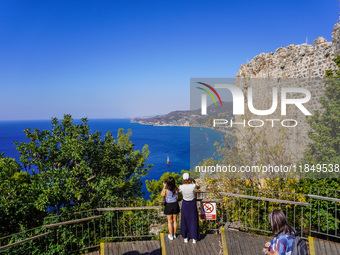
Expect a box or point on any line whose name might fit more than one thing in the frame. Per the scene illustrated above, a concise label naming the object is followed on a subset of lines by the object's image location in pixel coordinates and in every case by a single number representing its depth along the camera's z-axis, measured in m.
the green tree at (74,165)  7.39
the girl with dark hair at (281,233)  2.70
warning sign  5.26
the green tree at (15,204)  6.32
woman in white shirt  4.85
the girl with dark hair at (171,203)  4.87
